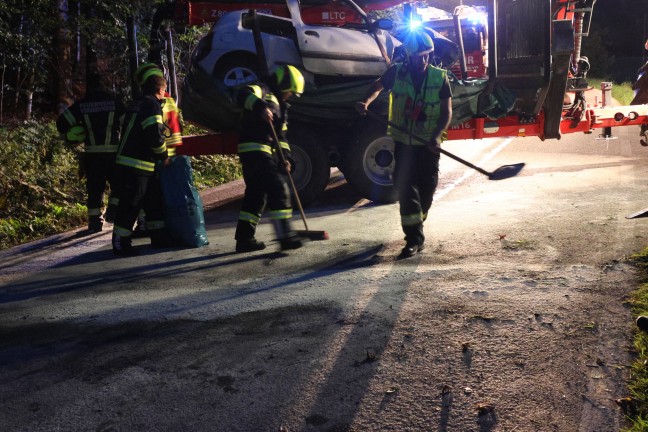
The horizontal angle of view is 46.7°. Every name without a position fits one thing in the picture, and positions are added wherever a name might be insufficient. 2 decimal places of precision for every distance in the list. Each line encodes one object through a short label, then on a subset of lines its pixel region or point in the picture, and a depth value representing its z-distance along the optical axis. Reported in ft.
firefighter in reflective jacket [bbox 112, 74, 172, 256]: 22.61
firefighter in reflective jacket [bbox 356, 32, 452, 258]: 20.97
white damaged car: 28.76
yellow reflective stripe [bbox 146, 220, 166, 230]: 23.77
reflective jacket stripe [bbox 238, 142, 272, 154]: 22.03
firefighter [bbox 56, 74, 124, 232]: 26.50
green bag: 23.43
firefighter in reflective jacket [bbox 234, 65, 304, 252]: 22.02
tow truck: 29.35
